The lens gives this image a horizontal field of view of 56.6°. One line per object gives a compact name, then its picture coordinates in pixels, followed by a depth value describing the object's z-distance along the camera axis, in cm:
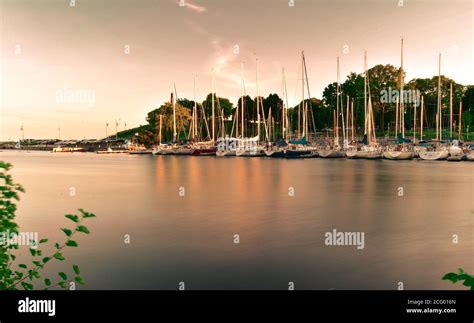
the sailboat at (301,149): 10510
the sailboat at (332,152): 10335
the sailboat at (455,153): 8920
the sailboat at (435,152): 9028
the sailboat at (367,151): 9687
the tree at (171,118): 16238
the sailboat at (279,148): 10285
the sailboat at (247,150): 12362
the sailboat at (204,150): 13225
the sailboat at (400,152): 9223
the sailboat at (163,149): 14600
